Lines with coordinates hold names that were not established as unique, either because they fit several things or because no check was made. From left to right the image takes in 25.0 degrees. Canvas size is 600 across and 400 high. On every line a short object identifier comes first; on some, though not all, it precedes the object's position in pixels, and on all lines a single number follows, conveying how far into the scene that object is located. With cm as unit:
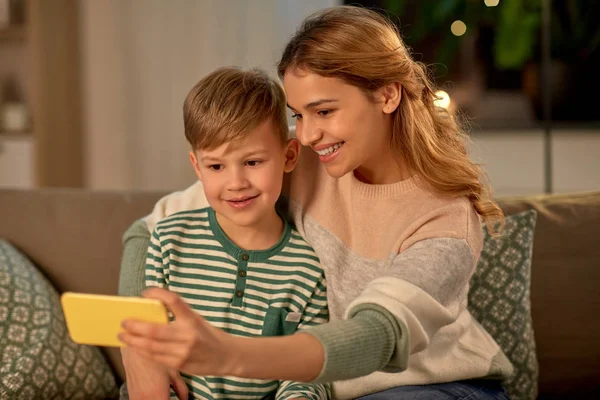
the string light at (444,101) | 198
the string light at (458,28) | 445
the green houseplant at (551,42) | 426
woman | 177
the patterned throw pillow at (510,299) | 215
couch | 223
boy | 189
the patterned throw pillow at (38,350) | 207
